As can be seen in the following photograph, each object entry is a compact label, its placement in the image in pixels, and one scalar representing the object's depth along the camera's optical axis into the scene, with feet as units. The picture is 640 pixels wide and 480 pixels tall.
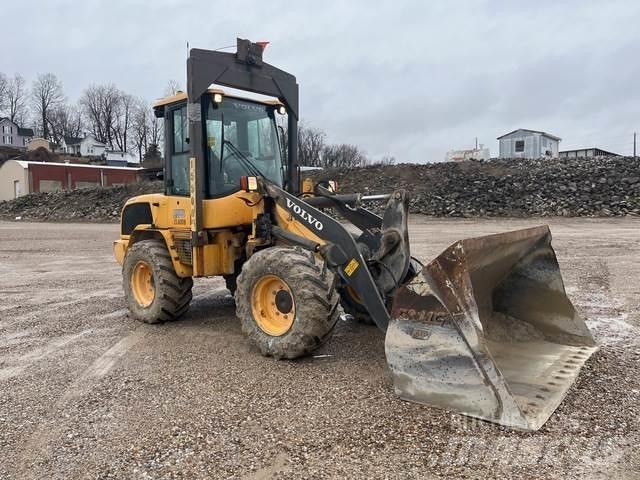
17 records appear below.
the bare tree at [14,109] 311.68
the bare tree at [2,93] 304.50
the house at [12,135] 296.30
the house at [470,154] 137.28
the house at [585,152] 166.72
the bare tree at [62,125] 302.25
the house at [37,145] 235.50
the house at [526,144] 143.43
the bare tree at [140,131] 275.59
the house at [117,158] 237.25
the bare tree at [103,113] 294.05
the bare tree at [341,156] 231.38
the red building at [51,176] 165.07
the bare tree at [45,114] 301.02
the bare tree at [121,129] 291.79
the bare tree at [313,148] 211.00
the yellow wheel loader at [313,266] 12.95
